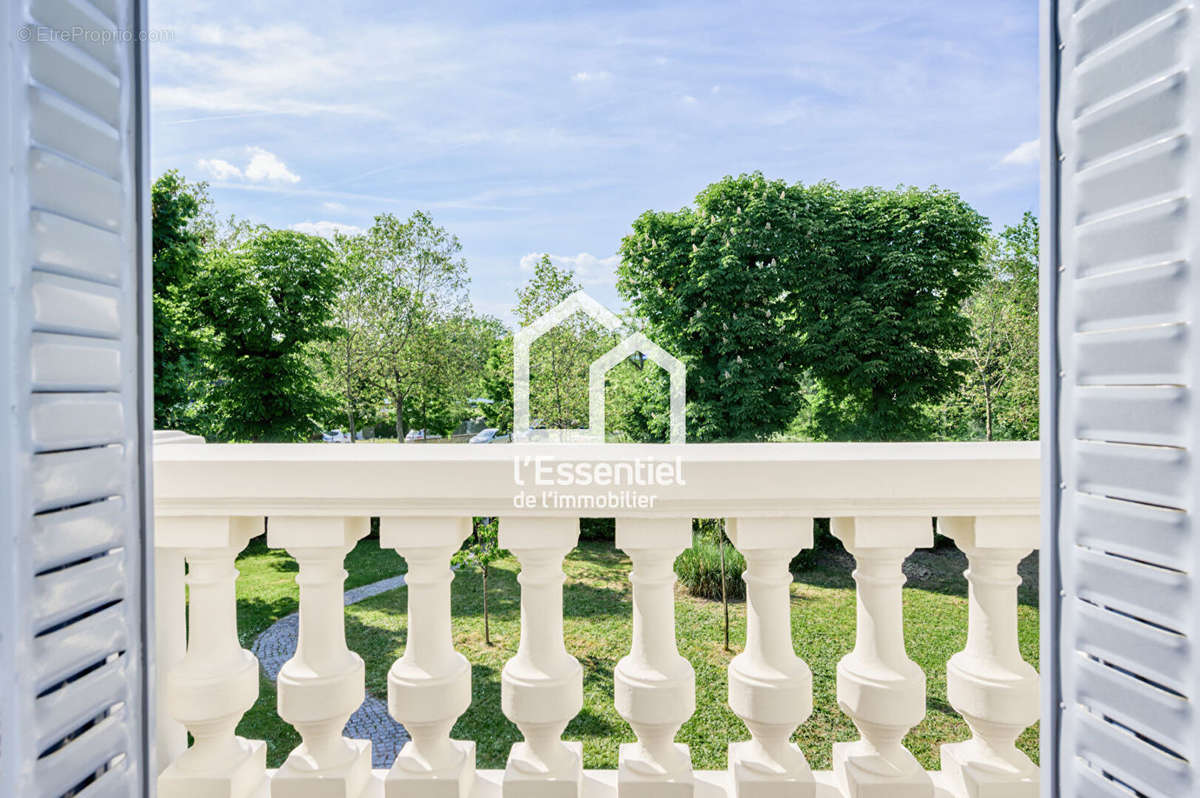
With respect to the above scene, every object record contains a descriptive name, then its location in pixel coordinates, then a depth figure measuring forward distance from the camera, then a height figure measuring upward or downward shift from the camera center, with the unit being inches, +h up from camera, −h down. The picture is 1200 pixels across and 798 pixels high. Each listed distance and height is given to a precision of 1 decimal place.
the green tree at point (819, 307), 474.6 +70.5
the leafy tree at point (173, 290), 282.2 +55.7
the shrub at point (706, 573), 267.3 -80.7
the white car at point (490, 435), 491.3 -35.5
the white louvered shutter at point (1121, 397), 18.2 -0.1
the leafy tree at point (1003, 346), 440.1 +36.5
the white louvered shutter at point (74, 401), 18.6 -0.3
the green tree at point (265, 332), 428.5 +44.8
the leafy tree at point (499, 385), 466.9 +7.1
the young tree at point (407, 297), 503.8 +82.3
